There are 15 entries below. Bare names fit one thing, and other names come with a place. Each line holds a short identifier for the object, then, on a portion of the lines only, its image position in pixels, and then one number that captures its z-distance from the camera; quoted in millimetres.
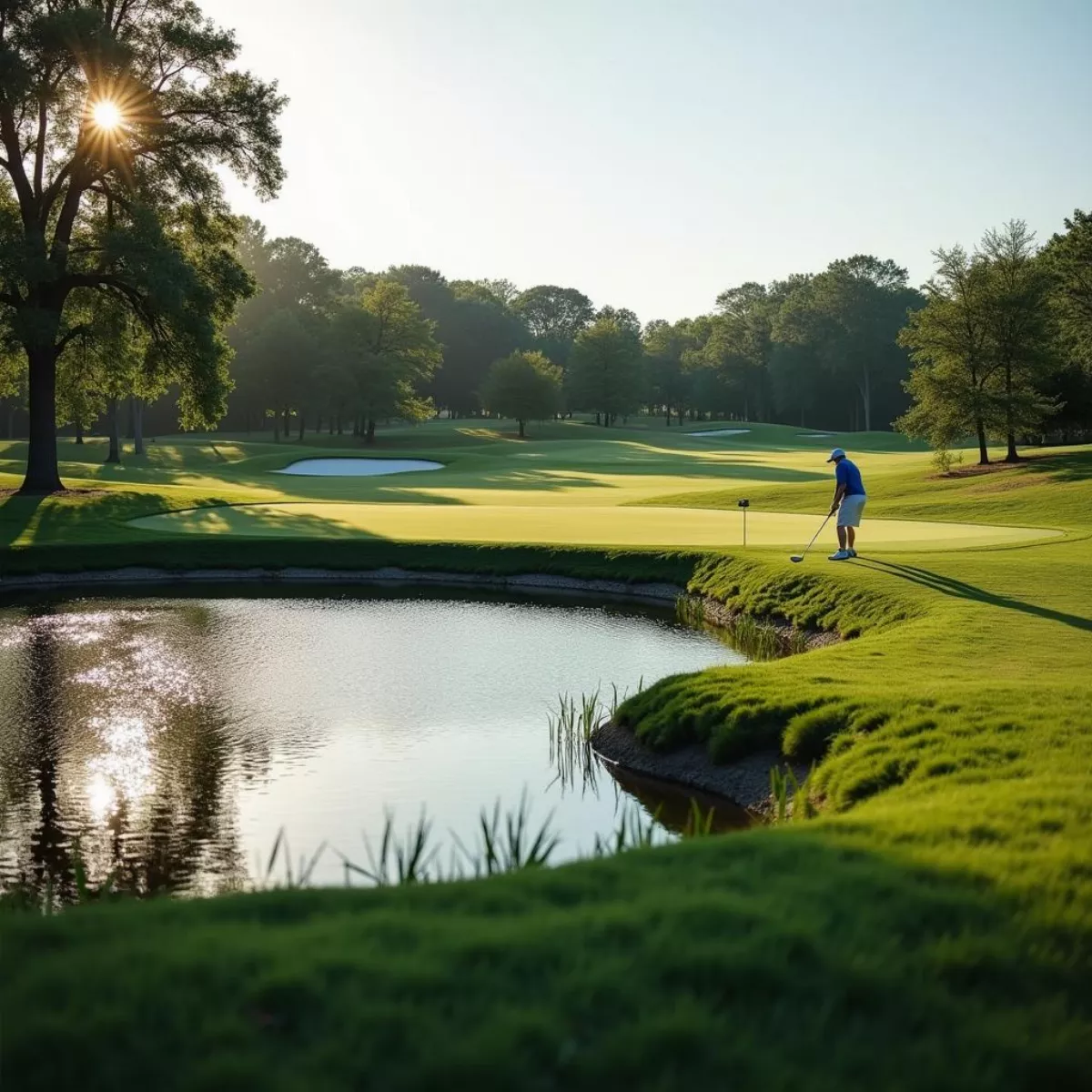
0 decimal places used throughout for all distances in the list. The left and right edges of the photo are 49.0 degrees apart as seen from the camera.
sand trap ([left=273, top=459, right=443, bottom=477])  63528
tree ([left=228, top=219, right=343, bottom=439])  91000
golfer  23281
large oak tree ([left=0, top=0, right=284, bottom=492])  34812
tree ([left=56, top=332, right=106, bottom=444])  41094
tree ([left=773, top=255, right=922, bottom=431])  118062
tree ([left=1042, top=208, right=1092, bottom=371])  47625
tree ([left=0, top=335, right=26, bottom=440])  38219
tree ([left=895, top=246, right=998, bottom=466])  45969
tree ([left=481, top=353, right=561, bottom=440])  99562
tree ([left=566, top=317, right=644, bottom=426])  115500
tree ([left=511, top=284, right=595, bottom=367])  167000
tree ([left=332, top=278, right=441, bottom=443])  89625
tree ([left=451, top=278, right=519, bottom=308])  146250
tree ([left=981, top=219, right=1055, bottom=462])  45875
